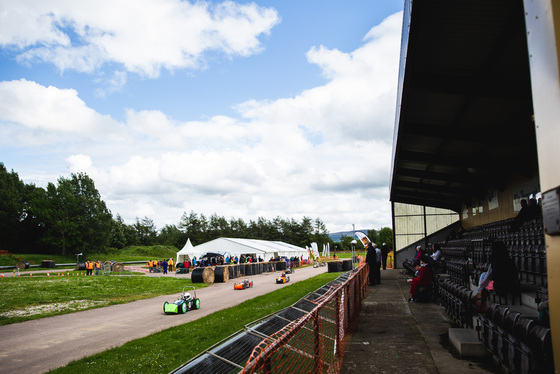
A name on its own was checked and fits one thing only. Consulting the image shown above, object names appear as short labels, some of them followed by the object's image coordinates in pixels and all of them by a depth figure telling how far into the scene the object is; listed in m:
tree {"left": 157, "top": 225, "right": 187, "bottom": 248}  117.10
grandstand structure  2.32
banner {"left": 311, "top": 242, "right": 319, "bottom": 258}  50.84
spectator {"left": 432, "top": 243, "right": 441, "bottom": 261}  16.62
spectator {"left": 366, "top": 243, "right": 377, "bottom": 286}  16.42
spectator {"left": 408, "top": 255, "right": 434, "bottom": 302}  11.06
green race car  13.67
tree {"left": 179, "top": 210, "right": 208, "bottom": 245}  119.19
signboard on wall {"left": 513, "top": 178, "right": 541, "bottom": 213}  14.82
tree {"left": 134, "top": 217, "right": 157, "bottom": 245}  125.44
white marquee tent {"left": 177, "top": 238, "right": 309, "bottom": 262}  47.97
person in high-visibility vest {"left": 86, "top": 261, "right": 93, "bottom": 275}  35.59
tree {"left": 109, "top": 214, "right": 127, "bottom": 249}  100.56
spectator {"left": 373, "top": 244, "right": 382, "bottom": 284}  17.25
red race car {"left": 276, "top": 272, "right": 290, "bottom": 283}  25.20
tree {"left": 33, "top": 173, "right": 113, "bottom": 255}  67.88
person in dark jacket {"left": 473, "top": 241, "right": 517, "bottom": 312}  6.48
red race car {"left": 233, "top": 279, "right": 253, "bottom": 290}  21.84
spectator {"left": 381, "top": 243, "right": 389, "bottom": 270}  22.13
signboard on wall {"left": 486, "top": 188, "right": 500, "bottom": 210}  19.97
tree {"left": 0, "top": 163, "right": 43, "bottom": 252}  67.12
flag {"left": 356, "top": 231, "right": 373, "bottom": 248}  17.38
